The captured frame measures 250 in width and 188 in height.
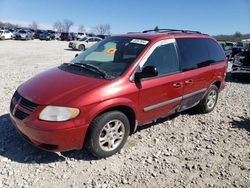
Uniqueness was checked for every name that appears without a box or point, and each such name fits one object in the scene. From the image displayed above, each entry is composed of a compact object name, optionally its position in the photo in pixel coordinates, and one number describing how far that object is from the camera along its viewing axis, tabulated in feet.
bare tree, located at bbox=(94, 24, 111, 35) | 285.85
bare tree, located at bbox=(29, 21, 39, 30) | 317.94
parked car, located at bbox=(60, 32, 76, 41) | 121.03
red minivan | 8.00
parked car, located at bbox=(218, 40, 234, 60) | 43.00
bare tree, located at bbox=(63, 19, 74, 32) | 302.26
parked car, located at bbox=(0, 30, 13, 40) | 89.94
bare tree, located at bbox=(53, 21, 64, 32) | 297.32
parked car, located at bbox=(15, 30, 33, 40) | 98.21
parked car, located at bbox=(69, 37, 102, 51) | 63.52
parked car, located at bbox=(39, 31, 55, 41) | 115.03
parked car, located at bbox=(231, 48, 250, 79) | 23.99
